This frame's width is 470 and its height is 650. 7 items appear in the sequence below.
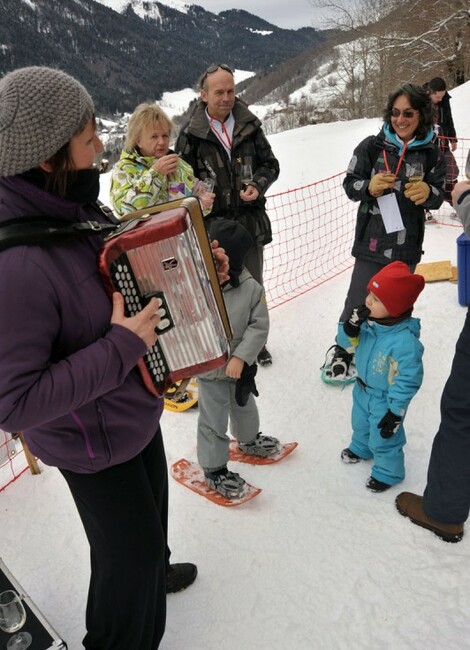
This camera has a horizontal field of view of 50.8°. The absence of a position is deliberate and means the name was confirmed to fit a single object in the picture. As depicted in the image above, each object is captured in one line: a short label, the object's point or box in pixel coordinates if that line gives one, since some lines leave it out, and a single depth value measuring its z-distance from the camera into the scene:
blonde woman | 2.77
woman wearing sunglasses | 2.98
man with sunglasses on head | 3.19
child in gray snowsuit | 2.29
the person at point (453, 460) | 1.91
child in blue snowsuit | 2.31
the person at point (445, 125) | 5.71
